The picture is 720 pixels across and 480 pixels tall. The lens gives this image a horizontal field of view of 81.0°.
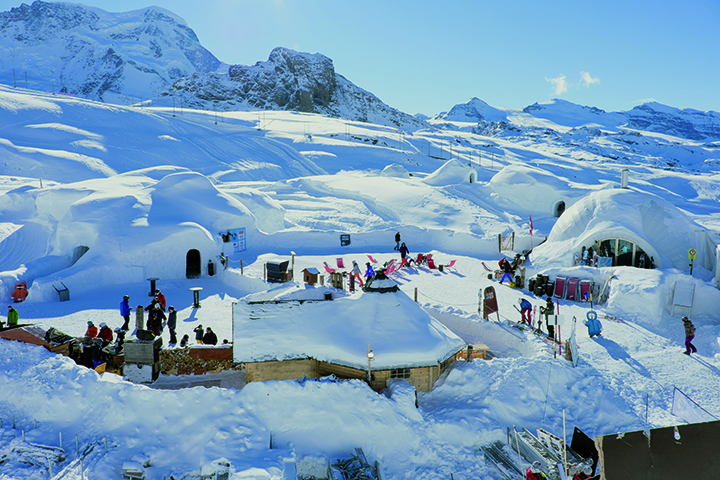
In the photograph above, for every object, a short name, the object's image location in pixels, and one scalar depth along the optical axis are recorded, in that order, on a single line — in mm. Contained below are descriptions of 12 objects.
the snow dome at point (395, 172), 43469
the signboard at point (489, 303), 13881
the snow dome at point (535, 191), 34188
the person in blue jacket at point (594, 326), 12891
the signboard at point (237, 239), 22297
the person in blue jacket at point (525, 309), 13547
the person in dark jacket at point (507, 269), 18400
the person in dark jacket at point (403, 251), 21906
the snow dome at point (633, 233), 18375
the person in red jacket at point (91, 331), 11203
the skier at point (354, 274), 17500
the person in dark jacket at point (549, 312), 12938
